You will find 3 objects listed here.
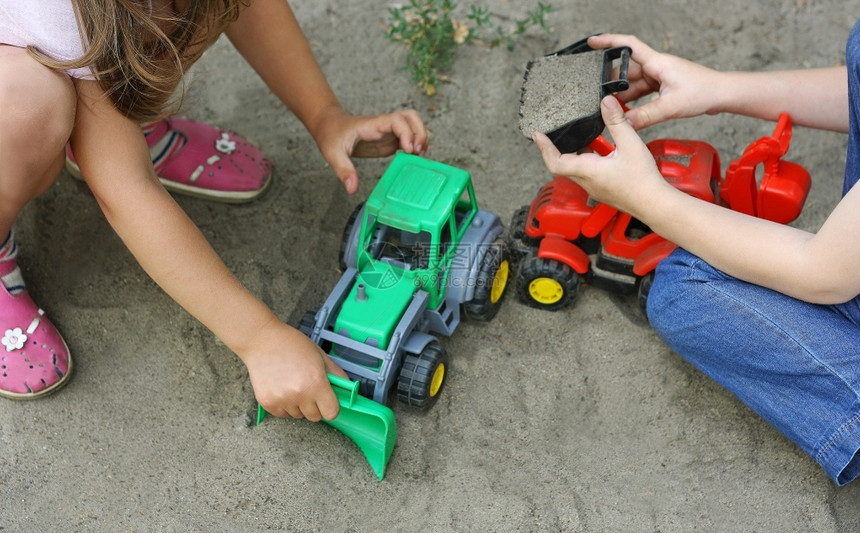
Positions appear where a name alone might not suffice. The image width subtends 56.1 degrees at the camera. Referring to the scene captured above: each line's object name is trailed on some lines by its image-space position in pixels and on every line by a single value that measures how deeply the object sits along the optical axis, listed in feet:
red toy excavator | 4.34
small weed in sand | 6.26
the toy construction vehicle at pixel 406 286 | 4.29
